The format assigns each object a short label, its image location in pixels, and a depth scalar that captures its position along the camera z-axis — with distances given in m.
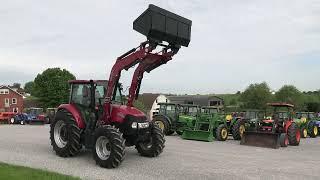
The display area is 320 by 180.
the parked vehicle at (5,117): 31.24
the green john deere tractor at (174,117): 16.18
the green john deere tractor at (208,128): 14.43
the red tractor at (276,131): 12.73
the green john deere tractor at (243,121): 15.34
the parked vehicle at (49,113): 29.56
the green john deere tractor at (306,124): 17.55
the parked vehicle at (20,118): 29.47
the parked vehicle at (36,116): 28.52
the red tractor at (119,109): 8.29
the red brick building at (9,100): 57.48
